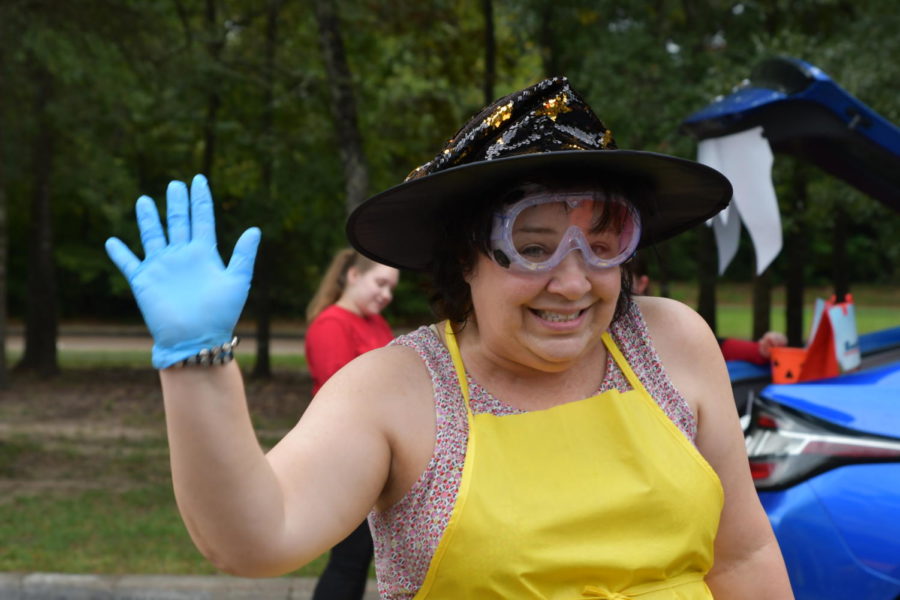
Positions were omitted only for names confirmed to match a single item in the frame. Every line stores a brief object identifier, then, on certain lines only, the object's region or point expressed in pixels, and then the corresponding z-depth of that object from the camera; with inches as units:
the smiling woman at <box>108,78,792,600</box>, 64.4
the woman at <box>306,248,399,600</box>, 186.5
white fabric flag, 140.0
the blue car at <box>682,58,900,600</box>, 117.0
